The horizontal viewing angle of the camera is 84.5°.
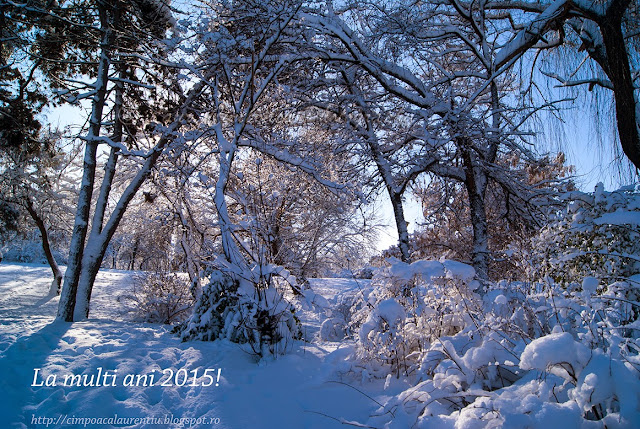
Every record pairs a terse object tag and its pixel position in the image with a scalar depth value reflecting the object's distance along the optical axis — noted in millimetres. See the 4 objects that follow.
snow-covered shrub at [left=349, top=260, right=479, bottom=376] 2711
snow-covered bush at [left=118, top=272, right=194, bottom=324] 7566
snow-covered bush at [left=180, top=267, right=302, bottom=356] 3652
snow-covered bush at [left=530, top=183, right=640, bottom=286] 2586
